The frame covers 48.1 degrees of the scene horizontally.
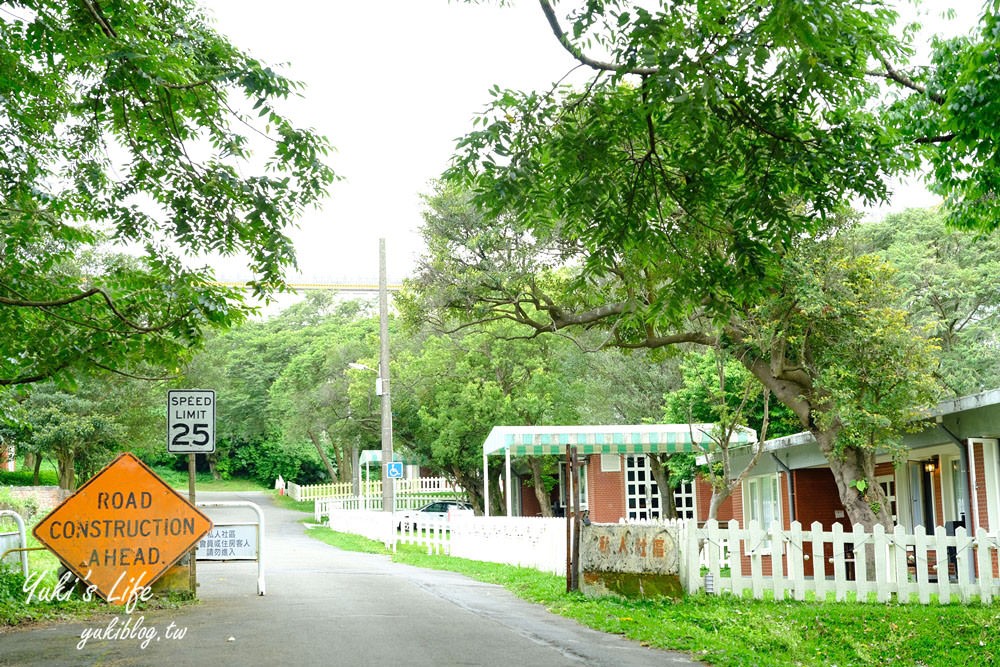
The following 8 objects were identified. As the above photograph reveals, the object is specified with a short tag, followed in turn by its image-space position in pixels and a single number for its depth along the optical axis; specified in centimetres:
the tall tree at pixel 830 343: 1847
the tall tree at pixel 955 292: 3216
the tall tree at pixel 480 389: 4125
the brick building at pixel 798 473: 1825
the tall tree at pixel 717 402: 2935
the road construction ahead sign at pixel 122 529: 1220
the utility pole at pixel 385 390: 3153
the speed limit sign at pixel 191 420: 1412
